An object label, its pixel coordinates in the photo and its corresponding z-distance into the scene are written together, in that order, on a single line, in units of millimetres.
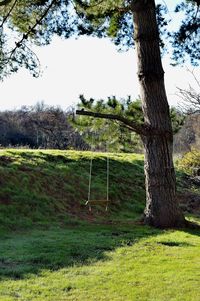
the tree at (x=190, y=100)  11367
